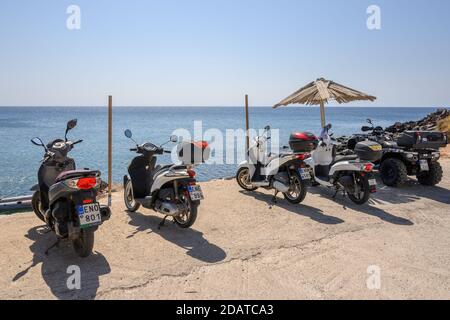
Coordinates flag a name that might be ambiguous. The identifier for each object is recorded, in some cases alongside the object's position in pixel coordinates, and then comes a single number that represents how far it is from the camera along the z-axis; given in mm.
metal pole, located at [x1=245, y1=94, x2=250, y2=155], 9206
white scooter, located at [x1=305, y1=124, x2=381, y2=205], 6836
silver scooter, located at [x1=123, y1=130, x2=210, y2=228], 5281
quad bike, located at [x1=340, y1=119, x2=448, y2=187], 8273
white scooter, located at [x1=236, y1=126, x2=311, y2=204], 6883
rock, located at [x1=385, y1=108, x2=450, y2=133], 29366
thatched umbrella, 10102
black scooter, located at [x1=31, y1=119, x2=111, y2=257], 4125
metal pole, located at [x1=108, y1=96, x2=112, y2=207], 7020
